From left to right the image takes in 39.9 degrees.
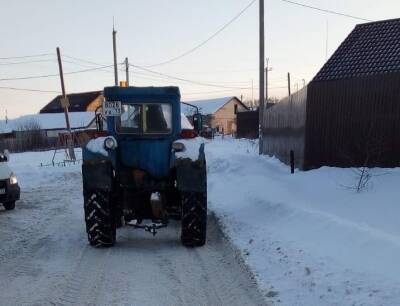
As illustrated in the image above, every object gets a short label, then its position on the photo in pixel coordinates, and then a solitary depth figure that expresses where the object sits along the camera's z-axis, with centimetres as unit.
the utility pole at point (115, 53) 3797
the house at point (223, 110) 9231
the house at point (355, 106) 1298
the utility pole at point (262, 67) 2405
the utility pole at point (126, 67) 4619
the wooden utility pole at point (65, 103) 3192
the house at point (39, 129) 6031
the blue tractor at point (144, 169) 854
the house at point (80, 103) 9206
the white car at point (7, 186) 1314
